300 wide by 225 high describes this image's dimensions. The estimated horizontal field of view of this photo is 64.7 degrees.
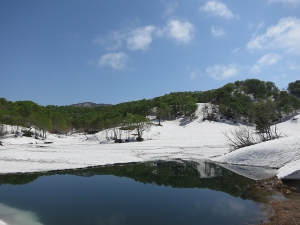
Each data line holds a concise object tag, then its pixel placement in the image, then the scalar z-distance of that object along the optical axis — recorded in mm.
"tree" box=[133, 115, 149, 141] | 65625
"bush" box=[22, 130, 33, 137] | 74844
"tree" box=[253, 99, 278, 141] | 36138
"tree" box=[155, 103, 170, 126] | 94006
